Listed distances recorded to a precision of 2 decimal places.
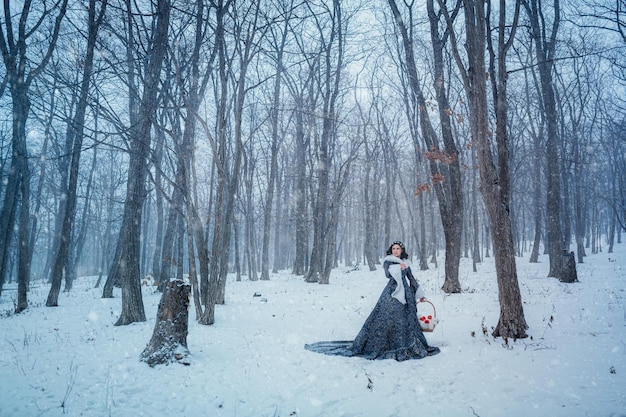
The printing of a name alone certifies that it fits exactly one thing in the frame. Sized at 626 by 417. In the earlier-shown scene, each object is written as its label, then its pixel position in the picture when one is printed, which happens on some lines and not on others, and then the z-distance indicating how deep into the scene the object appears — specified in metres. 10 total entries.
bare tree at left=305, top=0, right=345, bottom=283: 14.92
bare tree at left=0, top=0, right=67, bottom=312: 9.80
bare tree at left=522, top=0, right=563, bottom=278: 12.05
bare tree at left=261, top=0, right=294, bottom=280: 17.94
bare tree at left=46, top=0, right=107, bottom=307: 10.39
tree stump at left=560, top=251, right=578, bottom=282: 11.05
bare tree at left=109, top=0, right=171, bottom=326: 7.25
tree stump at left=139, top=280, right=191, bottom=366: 4.80
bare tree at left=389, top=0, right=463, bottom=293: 9.99
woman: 5.11
